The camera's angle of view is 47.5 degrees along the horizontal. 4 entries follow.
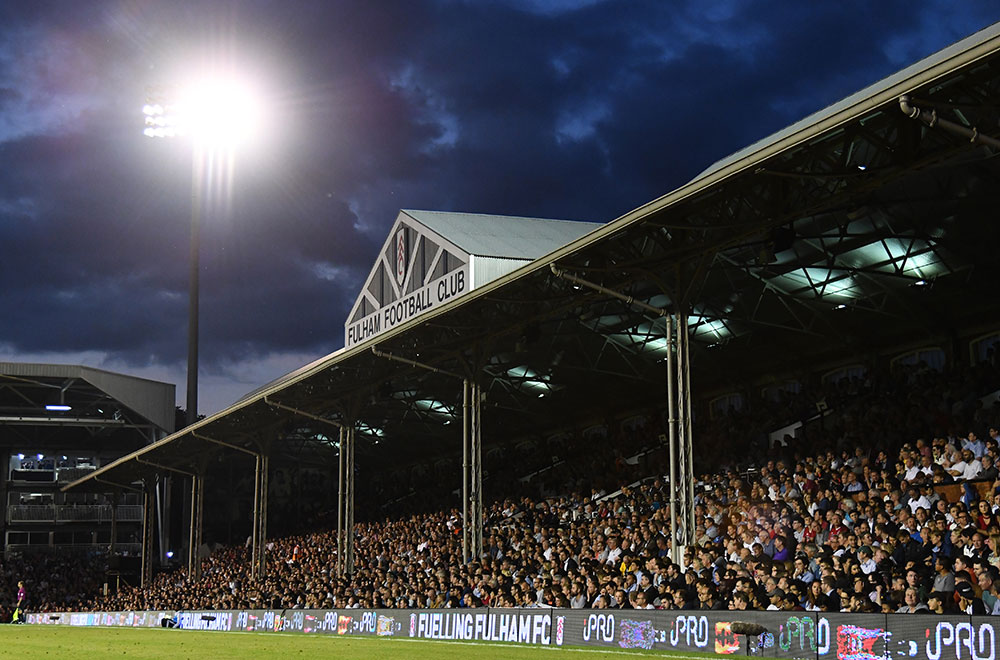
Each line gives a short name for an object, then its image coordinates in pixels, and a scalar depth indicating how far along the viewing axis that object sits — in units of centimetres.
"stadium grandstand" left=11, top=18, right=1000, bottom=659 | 1675
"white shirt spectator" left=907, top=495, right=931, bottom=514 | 1992
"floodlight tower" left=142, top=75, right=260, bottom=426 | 5912
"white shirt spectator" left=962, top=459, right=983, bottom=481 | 2080
